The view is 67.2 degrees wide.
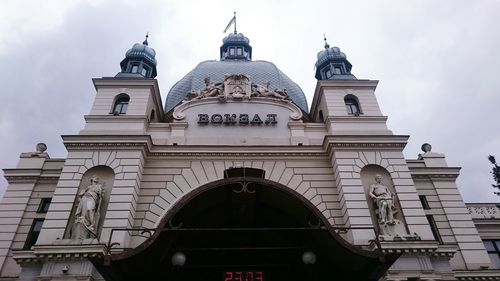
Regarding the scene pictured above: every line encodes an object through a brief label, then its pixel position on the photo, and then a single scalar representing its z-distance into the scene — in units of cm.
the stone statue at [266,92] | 2592
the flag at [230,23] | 4938
